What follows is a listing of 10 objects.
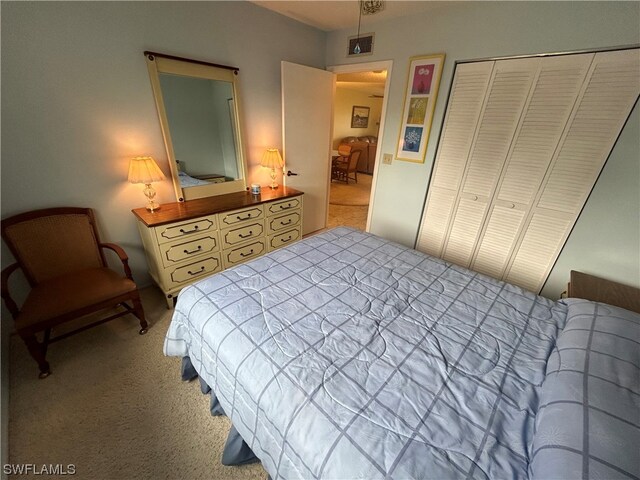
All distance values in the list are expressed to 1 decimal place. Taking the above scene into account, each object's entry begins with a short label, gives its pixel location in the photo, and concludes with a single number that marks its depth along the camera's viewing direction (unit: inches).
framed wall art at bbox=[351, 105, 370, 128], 281.6
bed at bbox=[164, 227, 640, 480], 27.7
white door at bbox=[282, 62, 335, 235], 106.0
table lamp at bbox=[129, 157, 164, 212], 73.2
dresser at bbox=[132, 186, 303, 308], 77.4
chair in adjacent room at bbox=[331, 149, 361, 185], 236.4
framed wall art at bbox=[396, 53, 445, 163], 88.9
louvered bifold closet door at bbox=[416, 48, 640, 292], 66.1
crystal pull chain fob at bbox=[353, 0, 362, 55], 85.0
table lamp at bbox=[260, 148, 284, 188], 104.3
